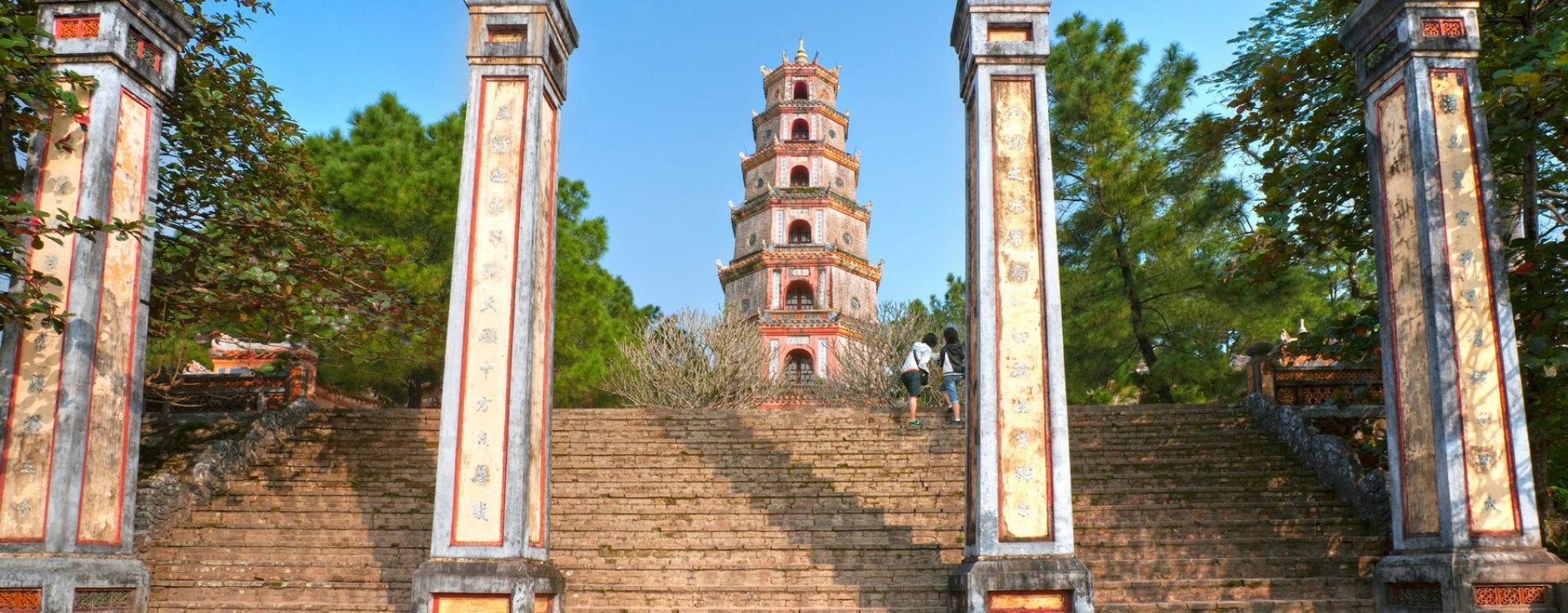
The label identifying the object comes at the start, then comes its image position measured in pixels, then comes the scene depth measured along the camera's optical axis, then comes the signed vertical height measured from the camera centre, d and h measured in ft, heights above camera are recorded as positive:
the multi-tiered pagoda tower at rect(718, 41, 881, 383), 84.84 +17.31
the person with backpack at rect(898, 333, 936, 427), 35.68 +2.74
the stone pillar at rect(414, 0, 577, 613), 20.44 +2.13
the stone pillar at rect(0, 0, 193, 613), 18.74 +1.56
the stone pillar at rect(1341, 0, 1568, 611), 19.12 +2.14
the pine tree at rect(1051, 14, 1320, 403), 46.55 +9.47
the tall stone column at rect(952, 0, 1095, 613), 20.13 +2.18
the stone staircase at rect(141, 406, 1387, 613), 24.38 -1.67
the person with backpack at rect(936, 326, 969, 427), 34.94 +2.85
